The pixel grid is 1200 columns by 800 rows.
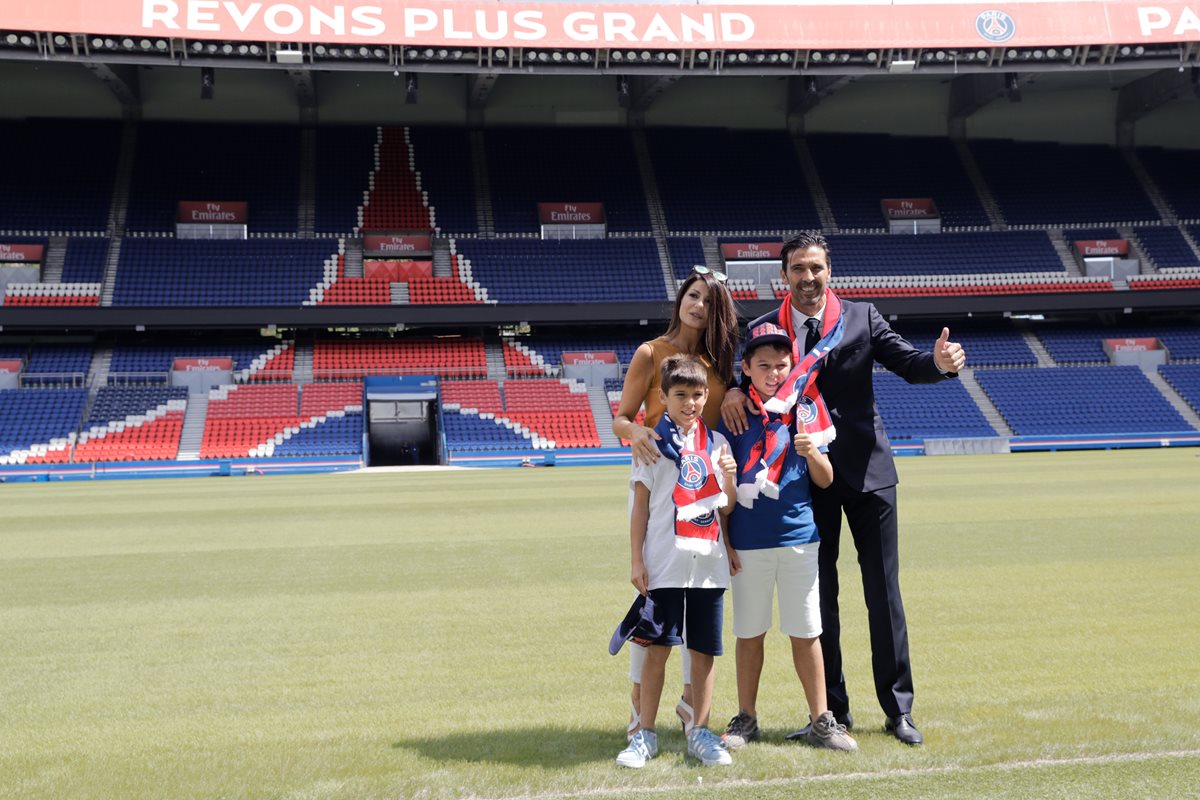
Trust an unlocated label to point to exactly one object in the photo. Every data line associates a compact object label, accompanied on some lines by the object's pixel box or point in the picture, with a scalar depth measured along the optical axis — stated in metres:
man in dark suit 4.61
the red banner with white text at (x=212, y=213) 41.84
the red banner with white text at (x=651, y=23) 32.78
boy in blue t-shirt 4.41
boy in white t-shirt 4.27
